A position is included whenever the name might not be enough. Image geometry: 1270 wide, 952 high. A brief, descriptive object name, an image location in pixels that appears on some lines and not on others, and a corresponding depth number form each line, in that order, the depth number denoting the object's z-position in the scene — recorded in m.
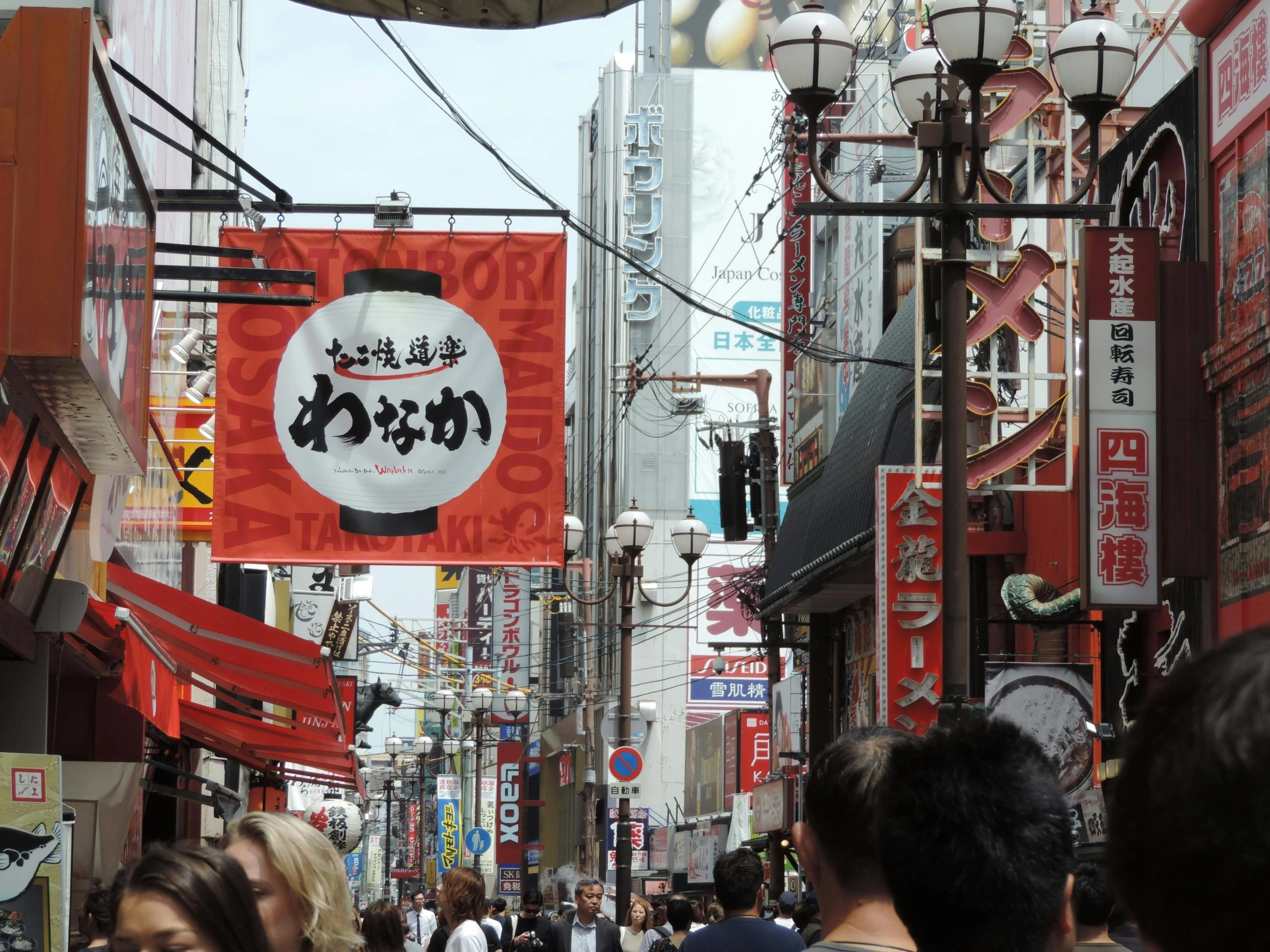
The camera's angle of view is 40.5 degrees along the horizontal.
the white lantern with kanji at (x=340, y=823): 28.88
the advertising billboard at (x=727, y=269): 66.62
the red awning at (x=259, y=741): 15.66
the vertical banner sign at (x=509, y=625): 92.19
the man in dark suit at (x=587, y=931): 16.64
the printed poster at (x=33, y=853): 6.39
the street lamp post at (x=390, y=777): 75.56
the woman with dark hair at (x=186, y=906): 3.45
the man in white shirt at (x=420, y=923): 32.16
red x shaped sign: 16.09
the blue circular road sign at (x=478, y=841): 43.16
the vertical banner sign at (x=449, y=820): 76.94
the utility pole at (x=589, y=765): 67.69
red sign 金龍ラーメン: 17.91
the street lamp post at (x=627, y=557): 23.56
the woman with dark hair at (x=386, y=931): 7.96
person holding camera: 19.48
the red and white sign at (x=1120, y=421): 13.76
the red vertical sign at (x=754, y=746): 44.50
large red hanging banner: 12.88
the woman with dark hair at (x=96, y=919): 7.58
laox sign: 68.06
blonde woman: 4.48
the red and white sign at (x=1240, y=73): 12.96
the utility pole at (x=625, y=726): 23.98
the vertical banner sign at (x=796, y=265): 34.38
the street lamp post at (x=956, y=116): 10.24
